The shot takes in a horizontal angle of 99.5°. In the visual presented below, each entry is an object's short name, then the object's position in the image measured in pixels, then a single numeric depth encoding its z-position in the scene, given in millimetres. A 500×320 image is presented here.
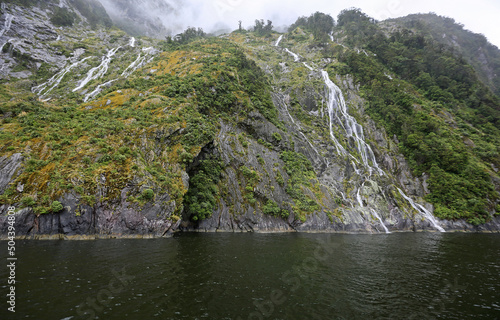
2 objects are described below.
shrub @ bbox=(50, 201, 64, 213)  21175
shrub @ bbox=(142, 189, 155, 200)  25906
